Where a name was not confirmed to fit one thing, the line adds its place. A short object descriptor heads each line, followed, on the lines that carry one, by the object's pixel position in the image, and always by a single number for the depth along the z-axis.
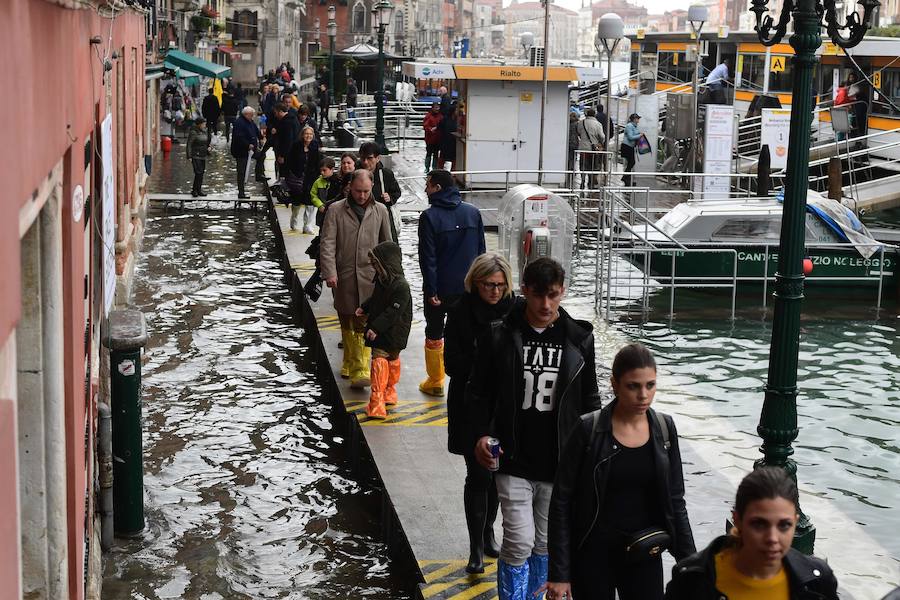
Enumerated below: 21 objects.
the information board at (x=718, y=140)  24.39
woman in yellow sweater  4.00
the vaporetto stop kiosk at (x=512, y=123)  25.22
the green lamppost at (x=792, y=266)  7.21
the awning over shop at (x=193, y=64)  35.53
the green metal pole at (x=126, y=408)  7.95
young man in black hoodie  5.91
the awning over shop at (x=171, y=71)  28.25
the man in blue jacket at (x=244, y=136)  23.53
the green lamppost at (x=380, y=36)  28.05
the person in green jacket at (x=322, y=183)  15.34
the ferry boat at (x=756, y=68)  31.92
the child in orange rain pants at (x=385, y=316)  9.75
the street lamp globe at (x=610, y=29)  25.52
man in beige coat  10.62
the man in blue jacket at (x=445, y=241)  10.09
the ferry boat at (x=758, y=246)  17.22
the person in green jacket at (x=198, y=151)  23.53
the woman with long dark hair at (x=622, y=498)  5.05
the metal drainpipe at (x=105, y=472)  7.91
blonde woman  7.13
